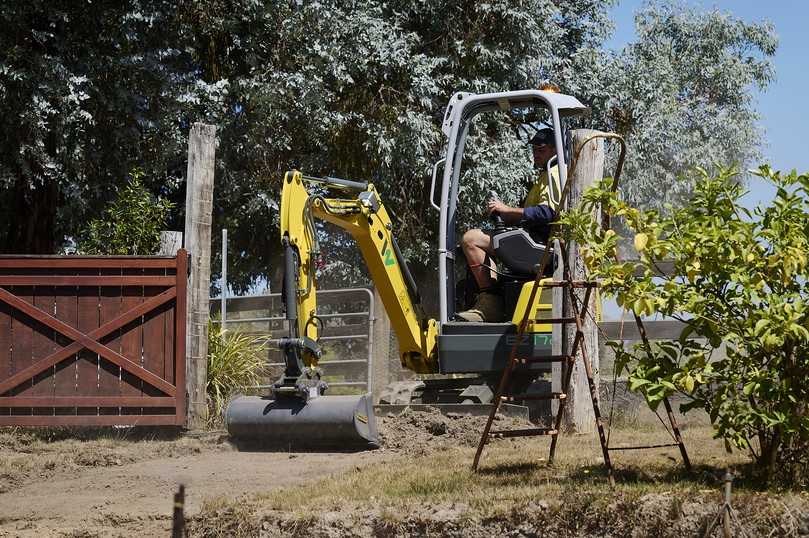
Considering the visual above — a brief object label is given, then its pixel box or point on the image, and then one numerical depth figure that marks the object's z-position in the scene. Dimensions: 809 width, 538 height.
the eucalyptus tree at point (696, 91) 24.06
